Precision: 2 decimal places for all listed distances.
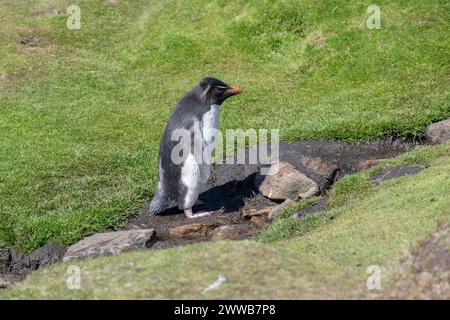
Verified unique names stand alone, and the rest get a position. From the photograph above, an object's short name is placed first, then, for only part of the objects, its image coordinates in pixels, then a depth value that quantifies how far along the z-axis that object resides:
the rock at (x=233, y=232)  11.48
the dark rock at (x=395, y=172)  11.90
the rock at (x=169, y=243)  11.19
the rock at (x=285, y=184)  12.64
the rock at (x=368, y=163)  13.21
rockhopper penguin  12.02
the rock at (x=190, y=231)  11.80
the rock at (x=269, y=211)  12.14
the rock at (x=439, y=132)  13.87
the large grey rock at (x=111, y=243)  11.05
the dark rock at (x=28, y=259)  11.62
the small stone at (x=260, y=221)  11.97
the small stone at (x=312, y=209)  11.55
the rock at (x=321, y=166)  13.10
